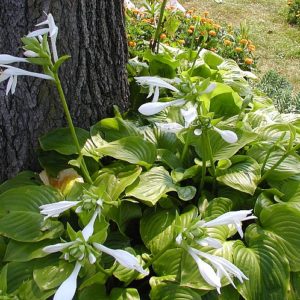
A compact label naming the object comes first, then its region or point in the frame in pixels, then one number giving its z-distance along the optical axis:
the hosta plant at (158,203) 1.62
